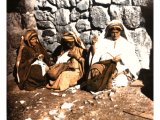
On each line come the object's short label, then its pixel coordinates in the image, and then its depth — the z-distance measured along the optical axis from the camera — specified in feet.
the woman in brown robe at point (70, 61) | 13.74
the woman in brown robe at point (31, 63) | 13.95
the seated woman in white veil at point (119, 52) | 13.59
